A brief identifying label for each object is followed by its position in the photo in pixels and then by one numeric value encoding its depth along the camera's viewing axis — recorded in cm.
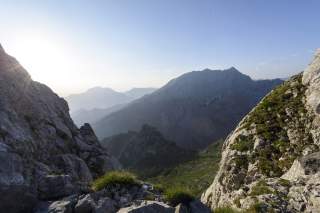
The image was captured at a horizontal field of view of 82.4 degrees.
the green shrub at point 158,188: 1009
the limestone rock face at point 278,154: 1185
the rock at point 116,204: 791
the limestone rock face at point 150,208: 775
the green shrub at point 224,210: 889
